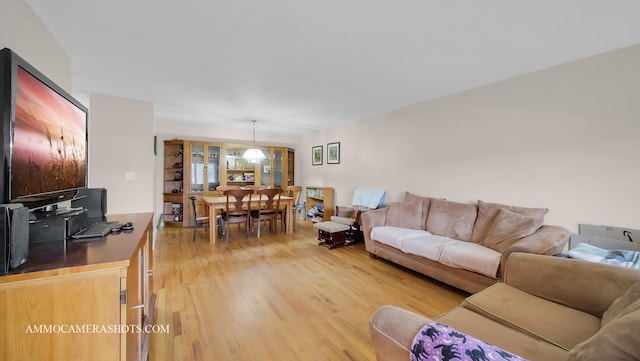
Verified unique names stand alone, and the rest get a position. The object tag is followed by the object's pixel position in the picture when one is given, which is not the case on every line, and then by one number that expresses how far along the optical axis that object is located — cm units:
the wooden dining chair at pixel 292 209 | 488
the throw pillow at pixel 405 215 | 328
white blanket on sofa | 215
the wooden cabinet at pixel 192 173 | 529
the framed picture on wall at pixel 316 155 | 591
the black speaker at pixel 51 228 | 104
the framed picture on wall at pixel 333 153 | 533
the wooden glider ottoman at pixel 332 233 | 381
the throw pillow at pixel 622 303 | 99
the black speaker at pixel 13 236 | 73
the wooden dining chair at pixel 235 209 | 403
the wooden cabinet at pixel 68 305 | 76
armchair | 386
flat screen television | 90
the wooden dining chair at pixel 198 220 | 407
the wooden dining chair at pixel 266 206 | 435
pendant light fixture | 486
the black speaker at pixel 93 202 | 170
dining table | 399
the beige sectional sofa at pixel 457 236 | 213
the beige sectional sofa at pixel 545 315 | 68
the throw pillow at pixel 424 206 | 325
